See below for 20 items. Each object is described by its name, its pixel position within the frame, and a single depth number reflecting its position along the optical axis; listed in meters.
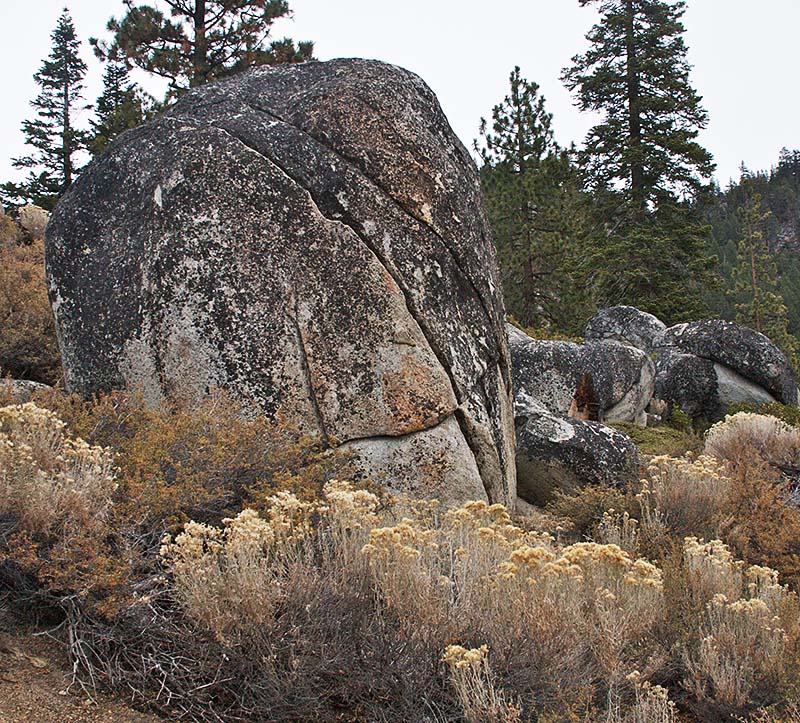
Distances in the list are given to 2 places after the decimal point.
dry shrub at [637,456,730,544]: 5.71
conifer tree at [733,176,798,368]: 25.25
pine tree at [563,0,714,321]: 25.75
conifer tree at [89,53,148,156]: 18.52
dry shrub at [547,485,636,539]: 6.17
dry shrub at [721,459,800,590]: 5.29
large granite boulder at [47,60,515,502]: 5.52
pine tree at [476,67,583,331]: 23.34
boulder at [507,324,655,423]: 12.85
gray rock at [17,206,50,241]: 16.55
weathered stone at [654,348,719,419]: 15.50
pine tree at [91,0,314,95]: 17.55
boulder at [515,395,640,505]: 7.55
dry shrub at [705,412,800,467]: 8.06
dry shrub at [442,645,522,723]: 2.77
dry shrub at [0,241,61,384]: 7.77
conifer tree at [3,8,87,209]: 25.20
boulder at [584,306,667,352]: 19.00
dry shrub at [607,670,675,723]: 2.90
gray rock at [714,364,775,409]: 15.37
